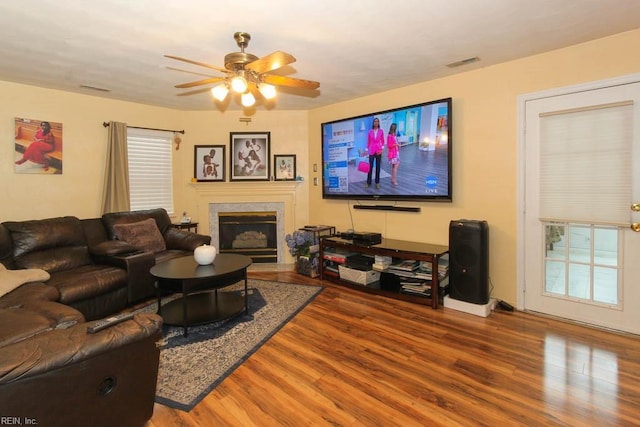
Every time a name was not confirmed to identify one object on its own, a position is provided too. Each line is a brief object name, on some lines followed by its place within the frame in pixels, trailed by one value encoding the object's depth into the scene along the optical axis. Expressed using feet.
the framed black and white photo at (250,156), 17.08
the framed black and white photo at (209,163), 17.06
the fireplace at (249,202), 17.11
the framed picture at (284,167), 17.31
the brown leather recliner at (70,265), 9.71
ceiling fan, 7.60
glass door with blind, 8.99
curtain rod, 14.39
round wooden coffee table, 9.39
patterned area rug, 6.93
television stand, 11.26
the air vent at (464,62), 10.48
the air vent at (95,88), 12.73
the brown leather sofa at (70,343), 4.06
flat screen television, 12.01
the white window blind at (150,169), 15.52
